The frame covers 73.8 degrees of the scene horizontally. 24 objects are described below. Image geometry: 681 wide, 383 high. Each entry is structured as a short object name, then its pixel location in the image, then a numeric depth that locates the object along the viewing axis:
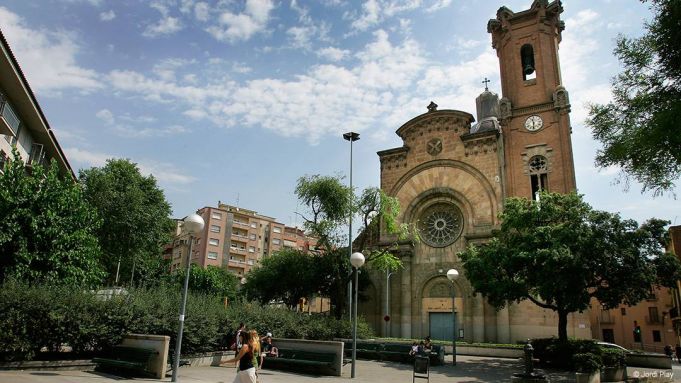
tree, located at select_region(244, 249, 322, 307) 30.00
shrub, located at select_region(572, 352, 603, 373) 13.49
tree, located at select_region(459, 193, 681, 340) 17.38
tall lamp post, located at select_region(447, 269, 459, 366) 18.67
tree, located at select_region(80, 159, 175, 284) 29.89
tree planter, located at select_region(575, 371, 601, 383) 13.32
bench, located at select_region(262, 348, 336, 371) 14.19
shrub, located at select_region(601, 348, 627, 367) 15.58
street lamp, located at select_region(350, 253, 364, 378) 14.60
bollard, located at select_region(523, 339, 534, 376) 12.48
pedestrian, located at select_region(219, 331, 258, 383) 7.75
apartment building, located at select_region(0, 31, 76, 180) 17.86
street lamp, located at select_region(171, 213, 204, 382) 9.89
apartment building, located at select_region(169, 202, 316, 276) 66.81
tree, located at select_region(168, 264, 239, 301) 53.59
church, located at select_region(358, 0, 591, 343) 29.45
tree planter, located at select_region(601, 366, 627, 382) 15.20
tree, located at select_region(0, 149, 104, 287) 15.35
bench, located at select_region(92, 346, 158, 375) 11.38
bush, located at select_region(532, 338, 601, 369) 17.33
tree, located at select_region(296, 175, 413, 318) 26.06
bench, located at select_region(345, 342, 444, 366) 18.92
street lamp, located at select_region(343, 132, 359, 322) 25.82
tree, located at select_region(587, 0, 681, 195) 9.60
